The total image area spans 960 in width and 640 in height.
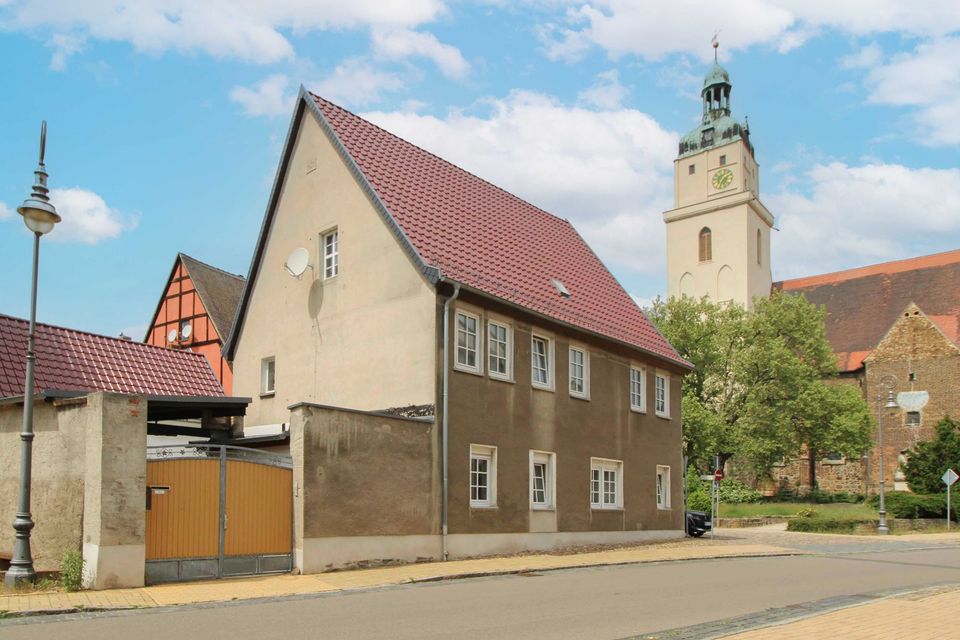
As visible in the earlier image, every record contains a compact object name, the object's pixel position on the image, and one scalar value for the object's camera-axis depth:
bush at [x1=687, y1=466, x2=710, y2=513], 46.28
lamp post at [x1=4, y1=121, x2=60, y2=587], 12.31
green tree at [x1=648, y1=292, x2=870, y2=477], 45.88
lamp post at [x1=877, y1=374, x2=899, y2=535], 55.97
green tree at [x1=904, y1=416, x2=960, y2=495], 43.09
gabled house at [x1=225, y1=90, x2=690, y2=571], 17.14
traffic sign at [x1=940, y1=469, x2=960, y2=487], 36.66
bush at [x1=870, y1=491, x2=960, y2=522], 38.38
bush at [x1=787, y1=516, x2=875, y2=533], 35.31
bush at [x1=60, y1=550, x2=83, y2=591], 12.56
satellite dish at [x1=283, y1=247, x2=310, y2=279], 21.95
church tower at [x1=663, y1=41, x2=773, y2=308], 64.94
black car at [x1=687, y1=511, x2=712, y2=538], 29.34
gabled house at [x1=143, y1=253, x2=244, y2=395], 32.69
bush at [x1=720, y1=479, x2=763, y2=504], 51.47
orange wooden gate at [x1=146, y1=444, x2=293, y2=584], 13.59
